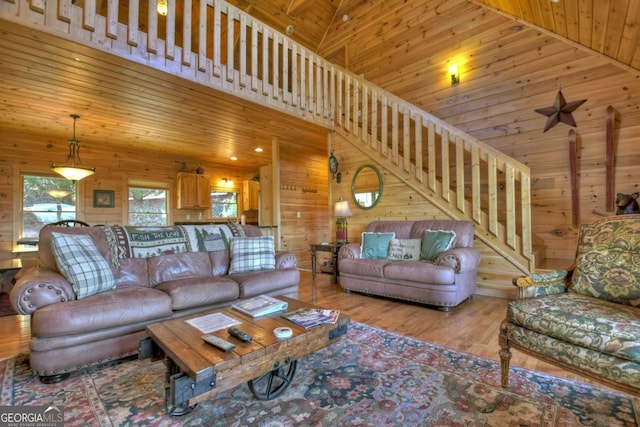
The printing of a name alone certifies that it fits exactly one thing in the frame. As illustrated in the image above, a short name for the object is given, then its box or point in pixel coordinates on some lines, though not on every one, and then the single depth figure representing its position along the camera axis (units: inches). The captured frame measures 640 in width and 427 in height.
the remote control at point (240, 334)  56.1
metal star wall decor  155.9
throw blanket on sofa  103.3
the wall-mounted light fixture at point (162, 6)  174.0
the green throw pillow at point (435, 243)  137.3
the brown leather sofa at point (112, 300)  69.6
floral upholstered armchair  52.1
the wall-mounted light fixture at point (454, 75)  194.1
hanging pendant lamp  165.5
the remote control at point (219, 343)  52.3
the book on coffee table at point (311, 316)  65.1
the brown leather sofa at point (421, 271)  122.0
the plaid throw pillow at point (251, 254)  119.0
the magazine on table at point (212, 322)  63.6
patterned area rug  56.3
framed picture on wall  226.1
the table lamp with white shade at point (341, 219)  181.8
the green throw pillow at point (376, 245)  153.8
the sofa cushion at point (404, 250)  146.3
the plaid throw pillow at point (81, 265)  80.6
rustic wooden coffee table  46.4
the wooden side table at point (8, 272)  131.3
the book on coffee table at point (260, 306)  71.8
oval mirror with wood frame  188.2
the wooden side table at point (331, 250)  169.3
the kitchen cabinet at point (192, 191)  260.1
